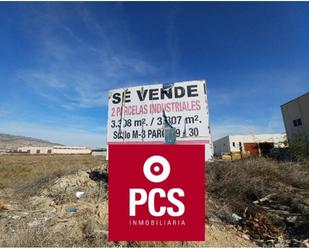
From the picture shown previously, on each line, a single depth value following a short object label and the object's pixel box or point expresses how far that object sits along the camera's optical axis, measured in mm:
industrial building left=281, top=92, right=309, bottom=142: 14035
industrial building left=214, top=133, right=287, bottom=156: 36809
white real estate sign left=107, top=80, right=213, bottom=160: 4060
